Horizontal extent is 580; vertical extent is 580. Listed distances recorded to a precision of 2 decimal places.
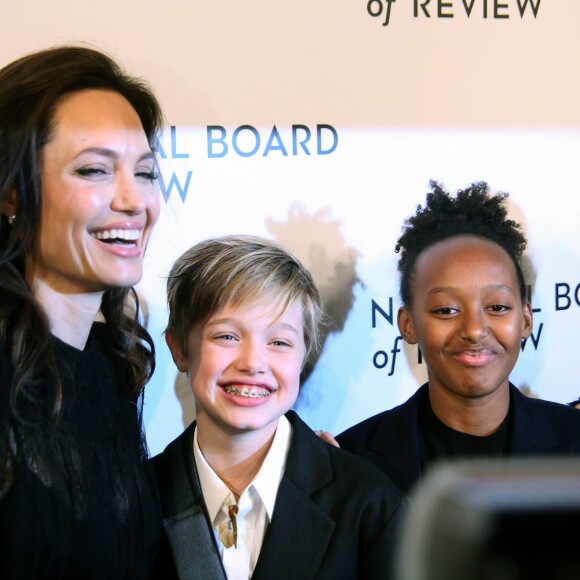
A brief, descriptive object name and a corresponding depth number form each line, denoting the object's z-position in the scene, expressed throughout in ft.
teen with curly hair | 5.98
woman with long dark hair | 5.05
